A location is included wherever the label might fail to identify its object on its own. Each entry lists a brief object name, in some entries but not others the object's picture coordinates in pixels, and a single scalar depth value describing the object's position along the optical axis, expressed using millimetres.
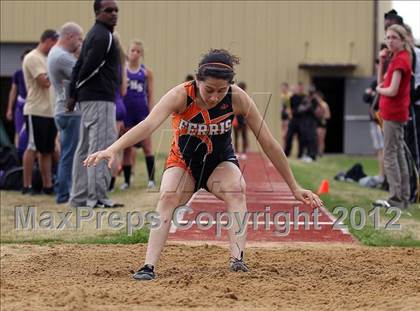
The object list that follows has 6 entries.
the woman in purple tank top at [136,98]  12430
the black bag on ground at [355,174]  15477
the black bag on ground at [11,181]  12805
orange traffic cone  12109
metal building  27078
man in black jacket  9914
